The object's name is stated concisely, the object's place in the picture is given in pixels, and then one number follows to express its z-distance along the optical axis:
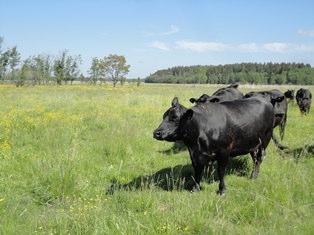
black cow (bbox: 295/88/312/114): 21.56
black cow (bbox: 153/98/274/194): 7.44
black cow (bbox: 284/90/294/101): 13.34
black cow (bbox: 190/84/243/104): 11.44
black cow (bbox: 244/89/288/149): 10.76
